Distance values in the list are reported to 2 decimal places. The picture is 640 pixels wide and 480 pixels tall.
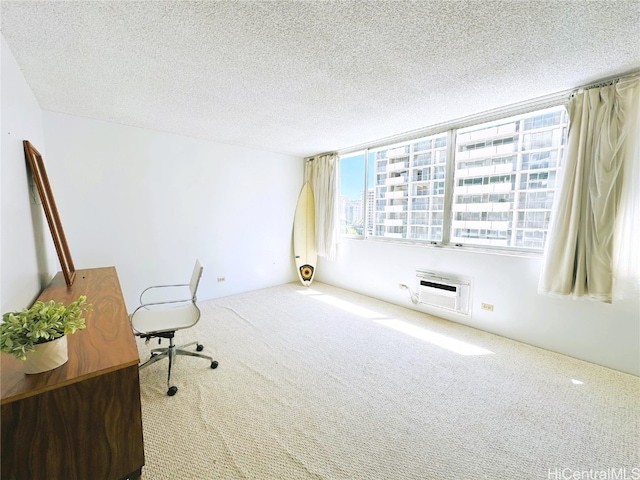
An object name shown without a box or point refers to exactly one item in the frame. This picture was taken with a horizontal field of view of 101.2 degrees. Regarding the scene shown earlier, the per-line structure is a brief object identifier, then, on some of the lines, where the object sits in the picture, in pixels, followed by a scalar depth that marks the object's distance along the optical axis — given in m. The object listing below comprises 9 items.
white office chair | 2.05
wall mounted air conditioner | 3.10
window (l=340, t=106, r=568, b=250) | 2.63
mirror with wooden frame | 1.96
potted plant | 0.91
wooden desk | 0.91
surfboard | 4.93
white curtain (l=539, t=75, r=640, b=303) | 2.01
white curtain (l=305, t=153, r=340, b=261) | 4.46
